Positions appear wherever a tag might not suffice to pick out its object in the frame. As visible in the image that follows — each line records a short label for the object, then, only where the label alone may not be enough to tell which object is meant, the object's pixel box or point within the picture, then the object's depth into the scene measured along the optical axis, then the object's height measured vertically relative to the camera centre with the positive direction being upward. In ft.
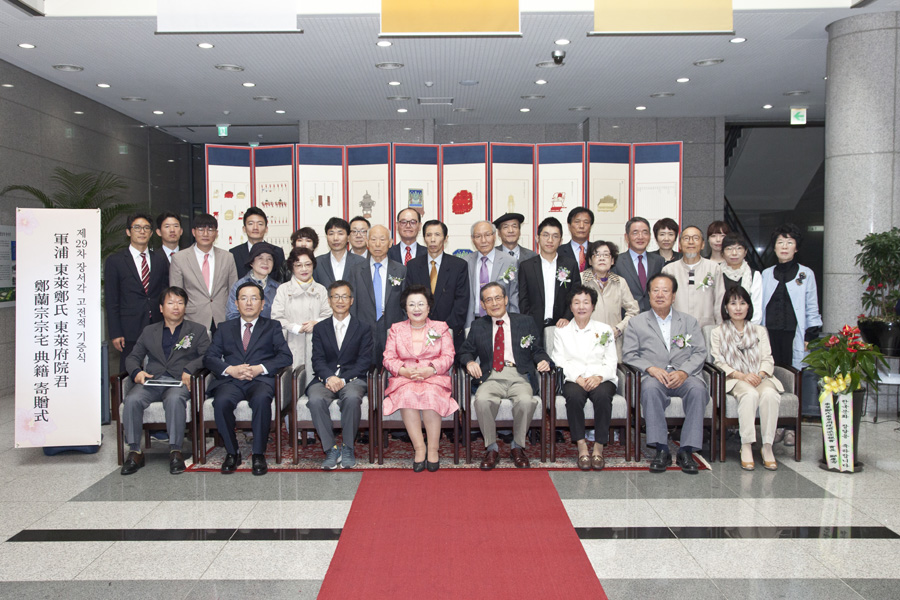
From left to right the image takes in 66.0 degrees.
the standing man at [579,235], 18.63 +1.29
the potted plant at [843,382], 15.23 -2.19
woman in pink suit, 15.47 -2.05
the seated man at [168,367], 15.58 -2.04
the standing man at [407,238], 18.44 +1.17
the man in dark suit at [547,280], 17.79 +0.05
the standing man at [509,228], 18.52 +1.44
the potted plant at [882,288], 19.19 -0.13
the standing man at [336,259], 18.47 +0.60
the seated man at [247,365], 15.43 -1.96
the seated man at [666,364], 15.46 -1.91
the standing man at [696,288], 17.90 -0.14
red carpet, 9.84 -4.28
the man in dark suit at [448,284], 17.84 -0.07
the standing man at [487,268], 18.43 +0.37
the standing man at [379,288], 17.71 -0.17
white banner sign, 16.16 -1.16
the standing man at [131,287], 18.02 -0.18
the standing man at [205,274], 18.19 +0.16
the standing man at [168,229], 18.30 +1.37
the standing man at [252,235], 19.60 +1.30
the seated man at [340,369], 15.58 -2.08
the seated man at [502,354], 15.80 -1.71
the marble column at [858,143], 20.31 +4.16
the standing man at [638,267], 18.61 +0.42
